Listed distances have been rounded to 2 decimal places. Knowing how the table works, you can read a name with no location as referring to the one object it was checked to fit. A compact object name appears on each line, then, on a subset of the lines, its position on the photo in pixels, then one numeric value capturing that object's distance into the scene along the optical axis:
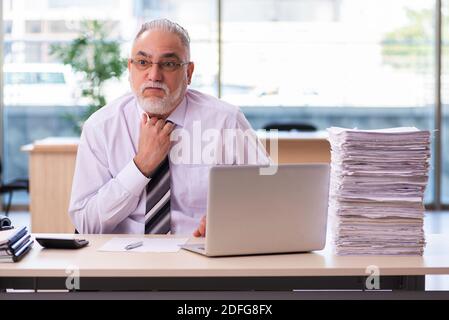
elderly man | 3.07
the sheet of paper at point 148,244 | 2.67
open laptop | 2.45
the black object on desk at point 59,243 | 2.66
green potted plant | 6.82
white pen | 2.68
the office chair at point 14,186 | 6.90
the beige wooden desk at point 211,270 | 2.37
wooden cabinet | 6.08
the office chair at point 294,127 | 7.52
